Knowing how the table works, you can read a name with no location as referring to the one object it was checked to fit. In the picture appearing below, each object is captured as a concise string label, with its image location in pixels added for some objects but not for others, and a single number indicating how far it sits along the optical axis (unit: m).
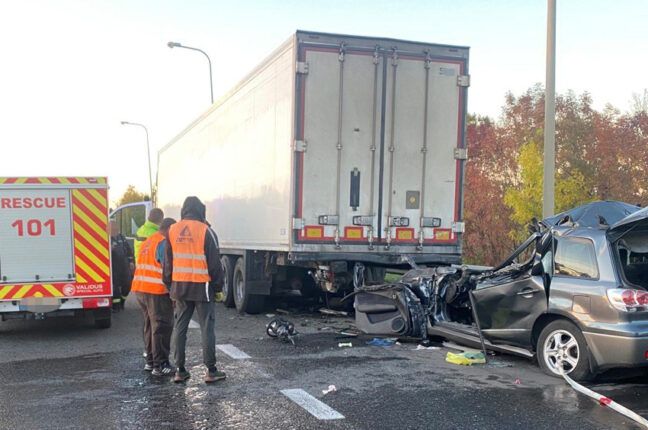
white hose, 4.98
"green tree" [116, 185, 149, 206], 74.00
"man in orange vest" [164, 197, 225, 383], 6.12
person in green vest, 7.93
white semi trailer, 9.06
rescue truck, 8.81
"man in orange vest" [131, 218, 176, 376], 6.51
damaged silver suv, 5.76
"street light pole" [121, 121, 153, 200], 39.46
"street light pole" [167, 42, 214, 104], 23.95
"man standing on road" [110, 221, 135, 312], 10.30
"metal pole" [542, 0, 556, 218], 10.81
